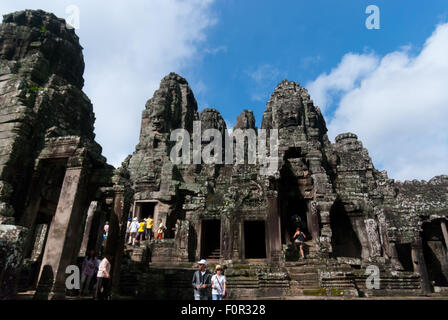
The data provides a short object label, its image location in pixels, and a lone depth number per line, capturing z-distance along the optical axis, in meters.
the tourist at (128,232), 16.08
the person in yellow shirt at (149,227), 16.36
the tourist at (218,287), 6.02
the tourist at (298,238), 12.80
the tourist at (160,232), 16.58
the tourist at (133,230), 15.55
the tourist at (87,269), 8.35
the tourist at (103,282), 6.92
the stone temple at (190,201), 7.95
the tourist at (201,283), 6.00
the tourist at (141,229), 16.19
